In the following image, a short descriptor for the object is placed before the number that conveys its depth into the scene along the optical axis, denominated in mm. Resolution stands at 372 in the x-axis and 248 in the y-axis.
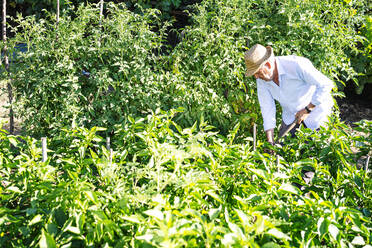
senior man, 2971
